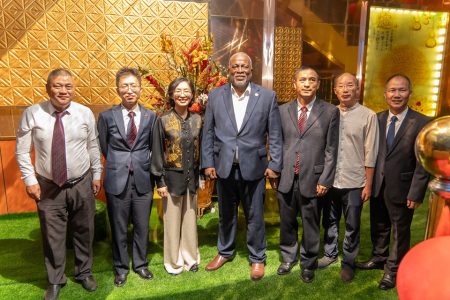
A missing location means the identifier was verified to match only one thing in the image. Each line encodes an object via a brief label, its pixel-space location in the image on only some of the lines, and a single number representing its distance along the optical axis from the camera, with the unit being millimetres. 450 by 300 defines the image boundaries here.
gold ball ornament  647
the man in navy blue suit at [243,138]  2803
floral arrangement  3562
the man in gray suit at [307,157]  2729
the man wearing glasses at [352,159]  2744
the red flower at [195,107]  3365
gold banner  5832
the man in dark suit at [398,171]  2555
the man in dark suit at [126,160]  2689
